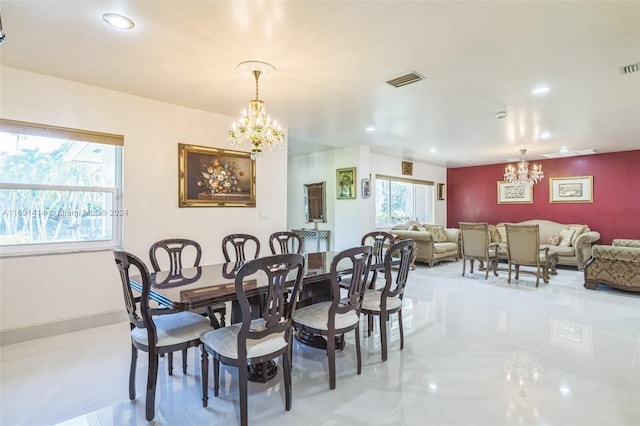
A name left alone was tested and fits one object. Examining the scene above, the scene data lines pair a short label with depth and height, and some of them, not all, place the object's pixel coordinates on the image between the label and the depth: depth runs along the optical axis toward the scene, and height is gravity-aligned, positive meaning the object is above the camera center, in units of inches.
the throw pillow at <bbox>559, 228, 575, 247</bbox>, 270.3 -20.8
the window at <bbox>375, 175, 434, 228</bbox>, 309.1 +14.0
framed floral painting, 158.4 +19.7
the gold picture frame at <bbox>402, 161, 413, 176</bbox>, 323.6 +46.7
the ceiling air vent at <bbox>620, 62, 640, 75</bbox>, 113.0 +51.8
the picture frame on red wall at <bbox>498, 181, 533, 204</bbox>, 325.7 +20.4
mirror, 293.6 +10.7
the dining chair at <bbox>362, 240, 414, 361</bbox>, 101.2 -28.8
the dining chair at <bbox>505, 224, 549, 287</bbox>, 207.5 -24.3
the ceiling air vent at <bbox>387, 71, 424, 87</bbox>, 121.1 +52.5
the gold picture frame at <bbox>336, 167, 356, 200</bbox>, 261.8 +25.4
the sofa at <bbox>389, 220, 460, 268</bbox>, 265.7 -24.3
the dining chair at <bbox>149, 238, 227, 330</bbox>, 90.4 -17.8
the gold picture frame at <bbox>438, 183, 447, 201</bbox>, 373.4 +25.8
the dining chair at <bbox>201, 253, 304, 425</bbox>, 69.9 -29.5
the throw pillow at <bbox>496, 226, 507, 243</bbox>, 306.2 -18.8
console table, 287.6 -18.8
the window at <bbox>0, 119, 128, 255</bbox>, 119.6 +10.7
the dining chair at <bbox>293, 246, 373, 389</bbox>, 87.2 -29.4
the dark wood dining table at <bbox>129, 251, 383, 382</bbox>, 74.3 -19.0
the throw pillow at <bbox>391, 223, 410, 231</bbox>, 301.0 -12.6
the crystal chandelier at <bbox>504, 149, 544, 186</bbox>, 264.1 +32.0
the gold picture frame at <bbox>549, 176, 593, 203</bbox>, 293.0 +21.9
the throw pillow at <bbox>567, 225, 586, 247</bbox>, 265.7 -15.6
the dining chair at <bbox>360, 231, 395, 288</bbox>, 128.8 -15.5
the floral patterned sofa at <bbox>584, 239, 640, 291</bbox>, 180.7 -32.6
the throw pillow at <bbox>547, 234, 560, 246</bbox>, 272.4 -23.6
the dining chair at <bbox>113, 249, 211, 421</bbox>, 73.3 -29.4
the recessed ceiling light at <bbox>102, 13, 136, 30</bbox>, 83.6 +52.0
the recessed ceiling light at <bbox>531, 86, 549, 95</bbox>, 134.0 +52.2
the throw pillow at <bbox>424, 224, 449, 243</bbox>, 303.4 -18.8
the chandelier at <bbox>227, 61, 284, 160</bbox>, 112.5 +32.4
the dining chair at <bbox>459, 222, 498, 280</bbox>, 226.3 -23.5
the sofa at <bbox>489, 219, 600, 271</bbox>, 252.8 -22.9
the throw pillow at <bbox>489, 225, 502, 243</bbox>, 304.8 -21.0
